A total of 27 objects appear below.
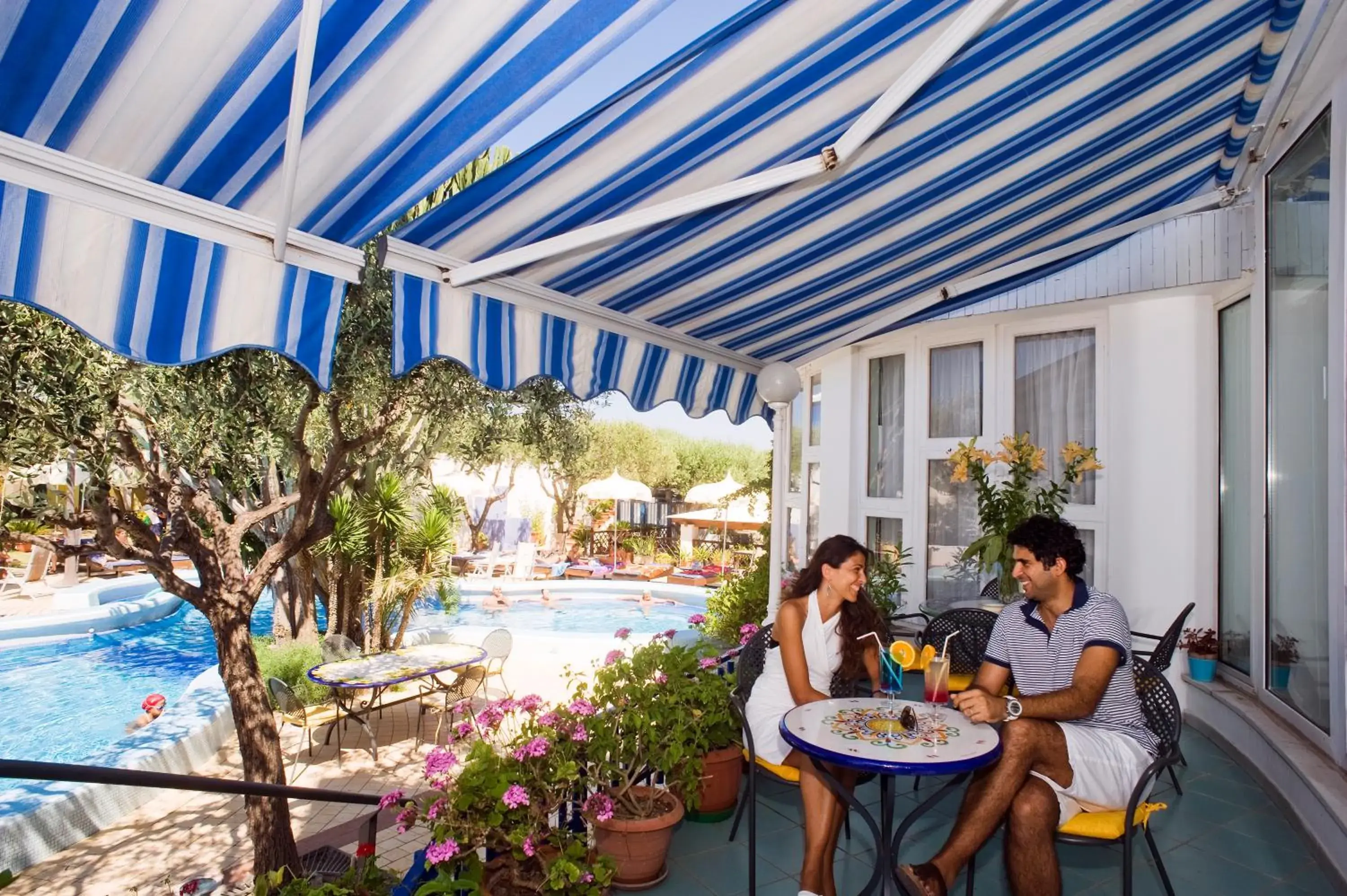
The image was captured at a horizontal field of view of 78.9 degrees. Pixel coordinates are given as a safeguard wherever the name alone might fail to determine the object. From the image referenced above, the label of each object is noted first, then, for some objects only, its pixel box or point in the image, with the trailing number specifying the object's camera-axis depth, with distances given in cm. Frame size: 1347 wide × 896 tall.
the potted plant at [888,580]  643
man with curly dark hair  262
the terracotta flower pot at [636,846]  311
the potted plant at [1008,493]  546
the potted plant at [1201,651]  548
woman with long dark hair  319
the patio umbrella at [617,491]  2367
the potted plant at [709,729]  364
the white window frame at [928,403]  616
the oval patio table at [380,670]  798
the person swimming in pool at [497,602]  1866
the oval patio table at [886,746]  234
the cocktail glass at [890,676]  295
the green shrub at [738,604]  834
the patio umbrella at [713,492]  2145
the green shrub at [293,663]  1015
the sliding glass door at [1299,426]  402
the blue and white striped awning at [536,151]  217
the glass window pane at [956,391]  680
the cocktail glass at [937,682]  273
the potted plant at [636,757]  312
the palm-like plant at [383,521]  1166
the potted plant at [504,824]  279
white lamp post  534
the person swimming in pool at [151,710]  927
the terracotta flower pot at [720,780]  370
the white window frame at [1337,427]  345
